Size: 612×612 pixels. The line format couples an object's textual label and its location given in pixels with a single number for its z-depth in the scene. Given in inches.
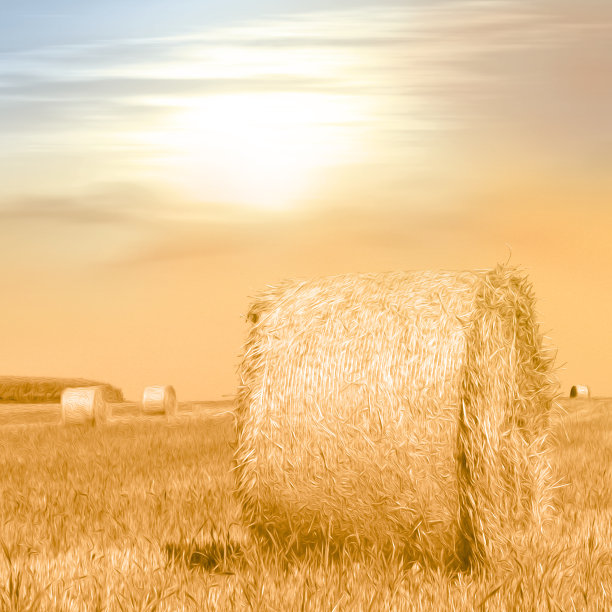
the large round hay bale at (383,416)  237.3
